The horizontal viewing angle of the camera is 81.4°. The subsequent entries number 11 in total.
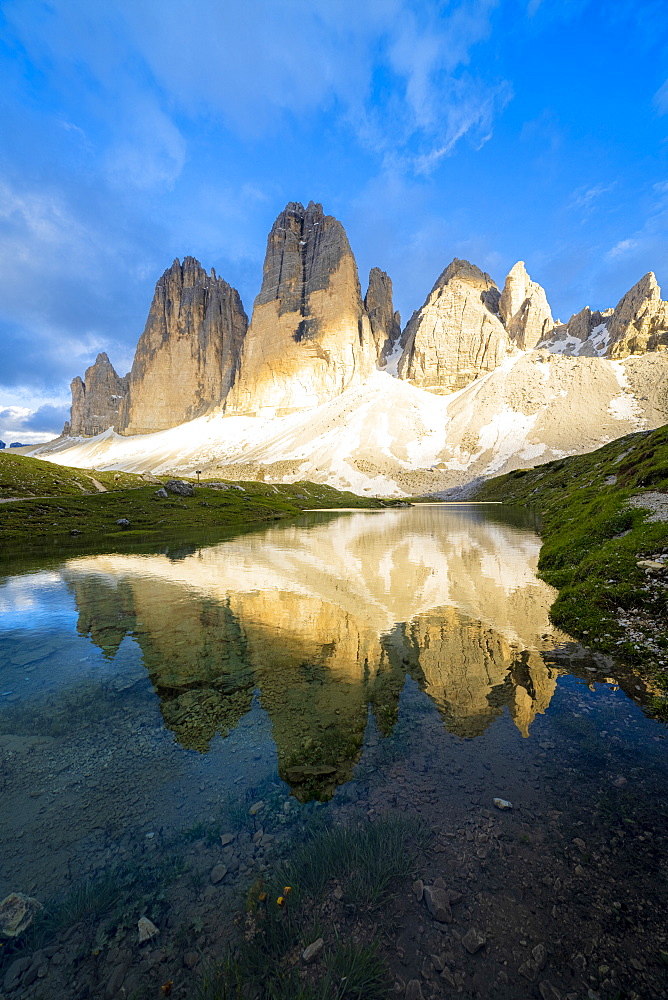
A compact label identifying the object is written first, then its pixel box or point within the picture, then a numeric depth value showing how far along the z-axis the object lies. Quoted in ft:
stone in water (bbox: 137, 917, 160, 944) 14.97
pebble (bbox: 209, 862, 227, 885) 17.21
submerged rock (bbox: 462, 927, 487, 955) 14.04
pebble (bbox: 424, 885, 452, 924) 15.24
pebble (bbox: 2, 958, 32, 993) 13.74
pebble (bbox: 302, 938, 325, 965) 13.98
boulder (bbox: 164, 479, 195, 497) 274.98
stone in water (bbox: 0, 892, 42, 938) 15.33
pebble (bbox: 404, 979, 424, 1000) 12.83
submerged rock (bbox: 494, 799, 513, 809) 20.44
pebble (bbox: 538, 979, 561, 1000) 12.53
